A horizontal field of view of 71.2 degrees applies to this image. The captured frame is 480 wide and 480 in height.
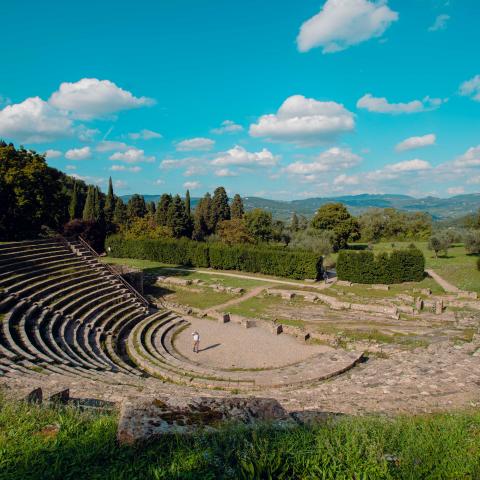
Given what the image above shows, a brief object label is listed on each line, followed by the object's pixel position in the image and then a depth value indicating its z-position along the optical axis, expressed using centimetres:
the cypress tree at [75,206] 6775
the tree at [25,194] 2632
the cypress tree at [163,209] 7021
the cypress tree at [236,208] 7569
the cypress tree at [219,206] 7656
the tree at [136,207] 7626
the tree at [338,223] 6406
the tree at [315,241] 5211
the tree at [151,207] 8626
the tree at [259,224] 6506
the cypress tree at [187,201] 8462
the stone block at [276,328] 2128
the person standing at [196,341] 1809
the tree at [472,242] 4813
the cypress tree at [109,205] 7238
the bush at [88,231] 5347
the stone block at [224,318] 2331
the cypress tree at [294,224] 9409
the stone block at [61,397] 705
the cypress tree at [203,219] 7362
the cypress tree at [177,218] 6781
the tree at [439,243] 4925
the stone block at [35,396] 644
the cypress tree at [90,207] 6719
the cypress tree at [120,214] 7269
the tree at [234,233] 5775
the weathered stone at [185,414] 431
